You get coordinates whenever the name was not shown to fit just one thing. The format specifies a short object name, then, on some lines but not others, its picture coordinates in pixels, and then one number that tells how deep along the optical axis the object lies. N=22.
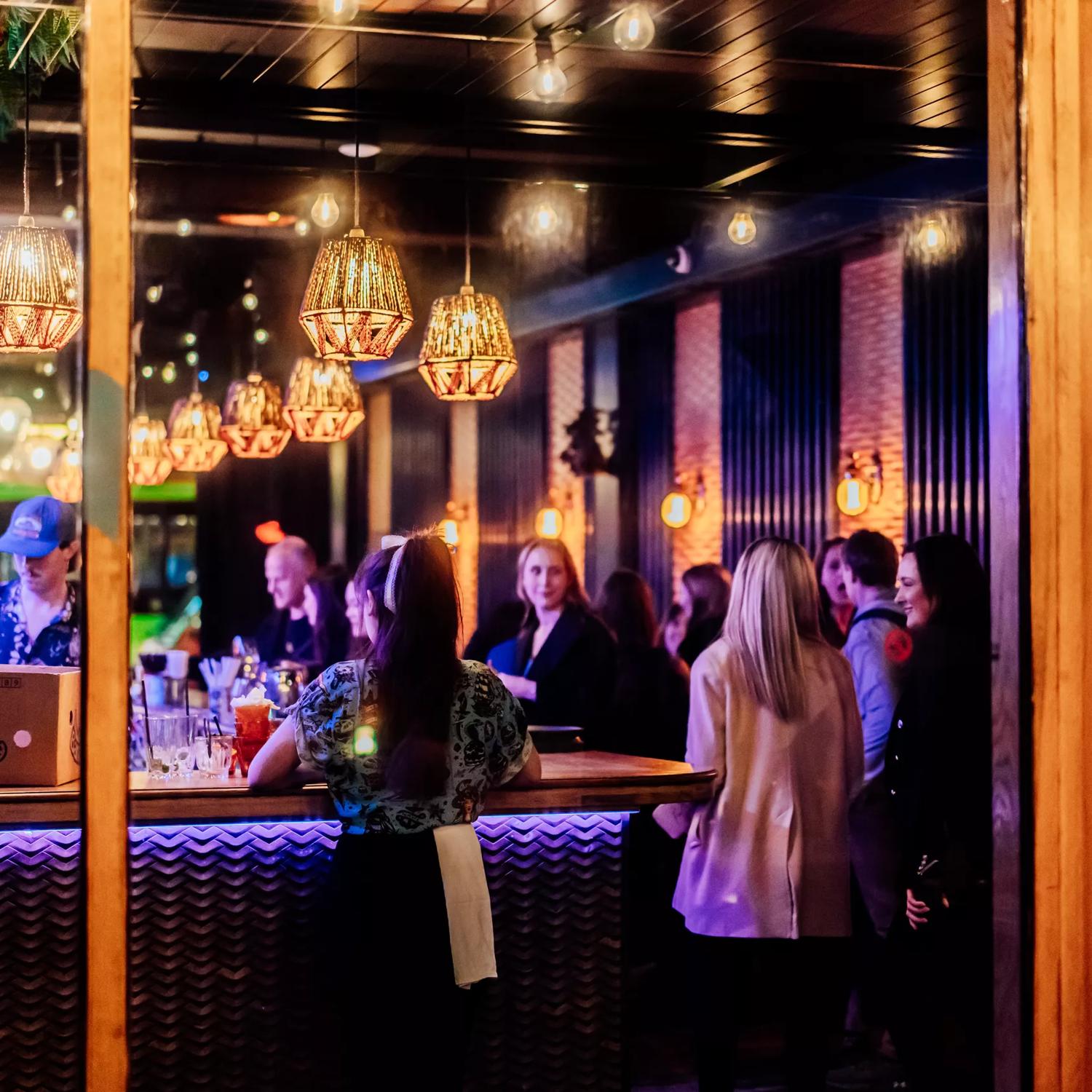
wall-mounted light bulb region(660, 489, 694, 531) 10.84
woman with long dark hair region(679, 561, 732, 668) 6.04
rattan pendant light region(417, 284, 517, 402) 4.68
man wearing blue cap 4.00
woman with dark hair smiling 3.22
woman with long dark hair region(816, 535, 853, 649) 5.87
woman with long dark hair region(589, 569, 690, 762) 5.22
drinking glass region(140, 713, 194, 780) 3.58
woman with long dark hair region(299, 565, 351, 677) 7.78
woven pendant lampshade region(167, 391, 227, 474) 7.07
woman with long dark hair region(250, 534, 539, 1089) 3.10
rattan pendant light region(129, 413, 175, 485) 6.11
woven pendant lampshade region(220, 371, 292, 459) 6.54
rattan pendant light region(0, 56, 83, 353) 3.96
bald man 7.81
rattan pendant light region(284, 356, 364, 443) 6.02
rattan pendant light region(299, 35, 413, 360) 4.32
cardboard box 3.18
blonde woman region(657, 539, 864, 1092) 3.69
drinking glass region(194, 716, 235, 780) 3.64
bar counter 3.40
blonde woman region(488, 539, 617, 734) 5.48
